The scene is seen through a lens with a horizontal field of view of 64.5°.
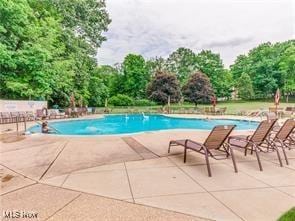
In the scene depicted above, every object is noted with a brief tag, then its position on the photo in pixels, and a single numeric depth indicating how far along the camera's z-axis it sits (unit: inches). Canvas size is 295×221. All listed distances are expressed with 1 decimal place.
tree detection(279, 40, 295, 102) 1409.9
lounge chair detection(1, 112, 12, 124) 520.7
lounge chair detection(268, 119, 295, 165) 212.1
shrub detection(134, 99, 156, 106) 1219.2
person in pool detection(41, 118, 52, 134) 390.3
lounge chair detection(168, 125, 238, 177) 170.2
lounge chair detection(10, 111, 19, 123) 544.0
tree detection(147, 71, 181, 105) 1103.0
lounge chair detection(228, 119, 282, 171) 194.4
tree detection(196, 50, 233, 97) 1582.2
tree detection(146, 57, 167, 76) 1577.3
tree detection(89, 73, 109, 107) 1052.5
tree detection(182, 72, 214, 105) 1147.4
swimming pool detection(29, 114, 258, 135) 534.3
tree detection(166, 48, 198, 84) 1659.7
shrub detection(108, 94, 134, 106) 1159.6
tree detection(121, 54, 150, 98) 1397.6
